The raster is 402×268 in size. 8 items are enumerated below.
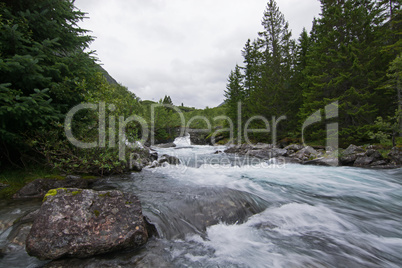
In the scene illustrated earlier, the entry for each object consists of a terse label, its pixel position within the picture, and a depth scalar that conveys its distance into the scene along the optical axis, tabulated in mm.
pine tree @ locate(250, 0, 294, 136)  23656
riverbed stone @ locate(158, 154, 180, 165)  11493
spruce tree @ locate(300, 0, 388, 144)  13820
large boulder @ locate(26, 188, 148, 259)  2760
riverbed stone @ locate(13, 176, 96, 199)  5055
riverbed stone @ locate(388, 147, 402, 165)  10478
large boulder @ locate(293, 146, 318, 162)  13541
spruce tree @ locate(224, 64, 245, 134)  31703
